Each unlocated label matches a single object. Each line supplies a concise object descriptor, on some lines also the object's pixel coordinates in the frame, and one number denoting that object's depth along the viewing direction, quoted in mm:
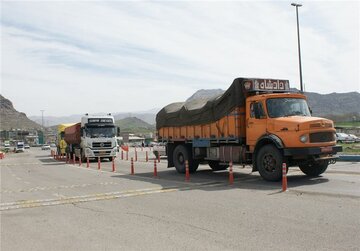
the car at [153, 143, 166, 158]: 27786
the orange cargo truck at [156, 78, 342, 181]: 13555
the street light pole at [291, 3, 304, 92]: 34931
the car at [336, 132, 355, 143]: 53162
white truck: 31516
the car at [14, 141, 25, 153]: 89300
